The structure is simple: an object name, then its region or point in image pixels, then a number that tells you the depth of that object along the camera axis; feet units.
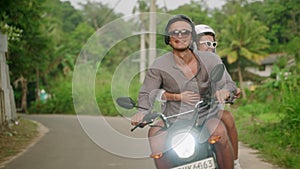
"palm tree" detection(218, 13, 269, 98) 106.73
